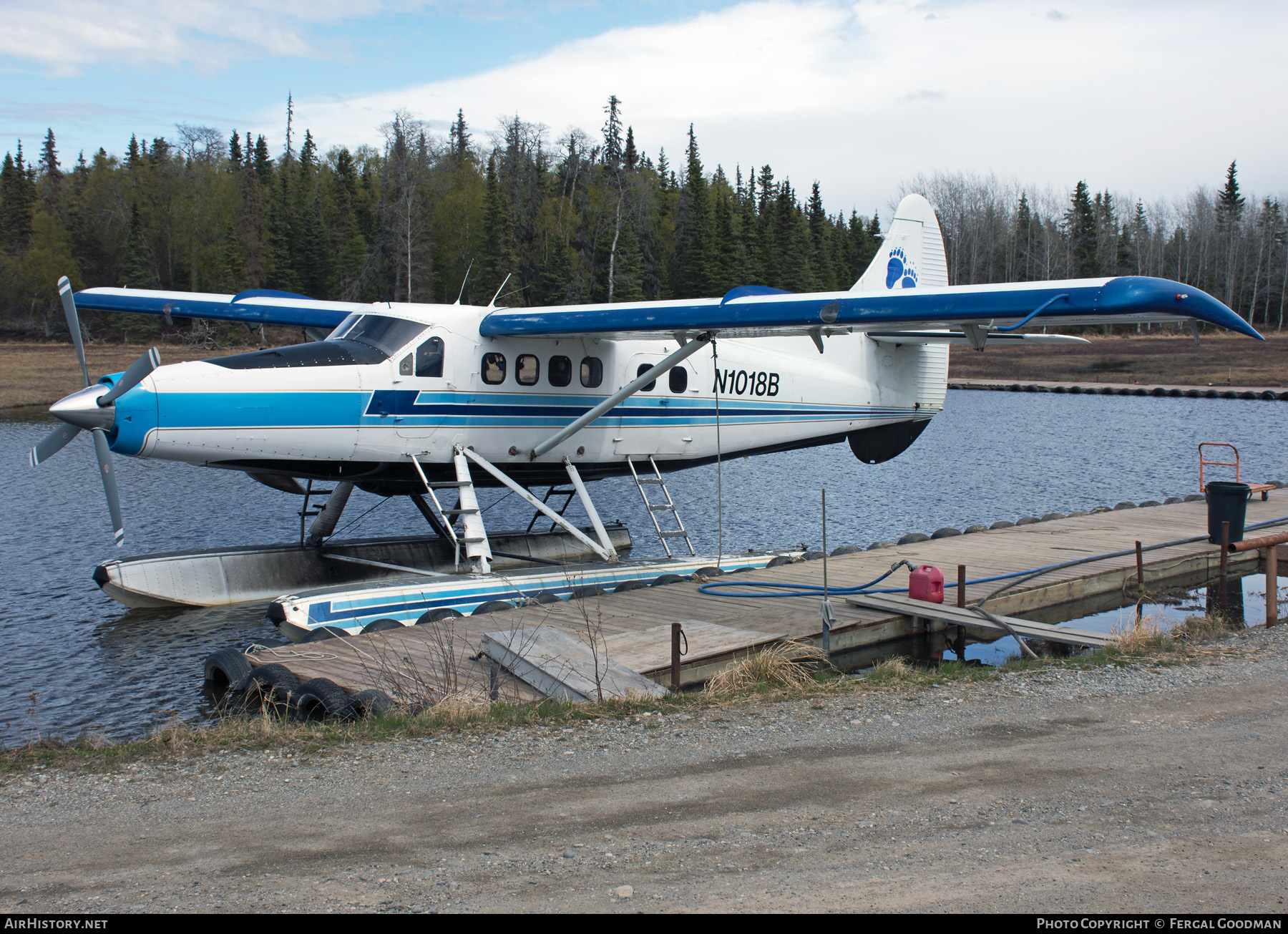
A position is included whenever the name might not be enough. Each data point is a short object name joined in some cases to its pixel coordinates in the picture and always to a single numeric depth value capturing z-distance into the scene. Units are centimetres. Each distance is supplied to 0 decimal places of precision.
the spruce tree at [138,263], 6381
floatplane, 902
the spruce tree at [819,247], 7781
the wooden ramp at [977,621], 833
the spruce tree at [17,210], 6750
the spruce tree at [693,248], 6900
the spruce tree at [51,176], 7338
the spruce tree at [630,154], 7175
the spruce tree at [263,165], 8300
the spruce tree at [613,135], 7056
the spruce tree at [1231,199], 9194
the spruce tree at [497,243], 5875
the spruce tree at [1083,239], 8956
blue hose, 992
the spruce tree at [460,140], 8306
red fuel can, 929
